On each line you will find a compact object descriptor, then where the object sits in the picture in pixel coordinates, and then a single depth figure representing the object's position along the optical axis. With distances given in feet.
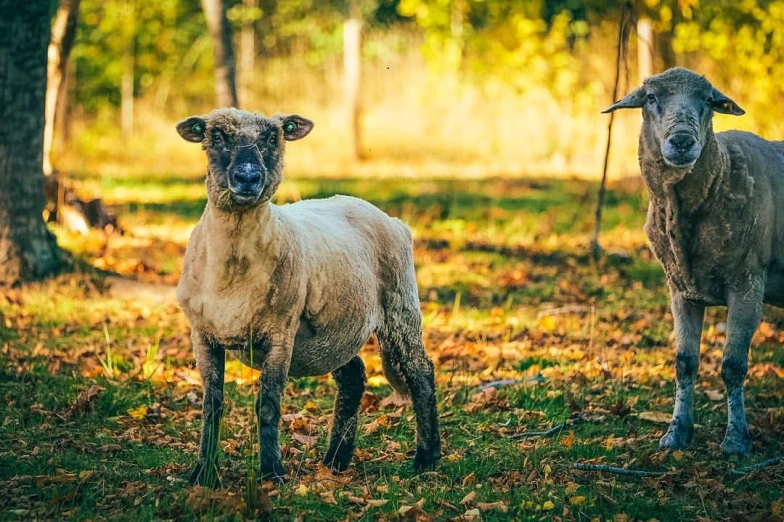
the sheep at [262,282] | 35.53
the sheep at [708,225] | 44.86
